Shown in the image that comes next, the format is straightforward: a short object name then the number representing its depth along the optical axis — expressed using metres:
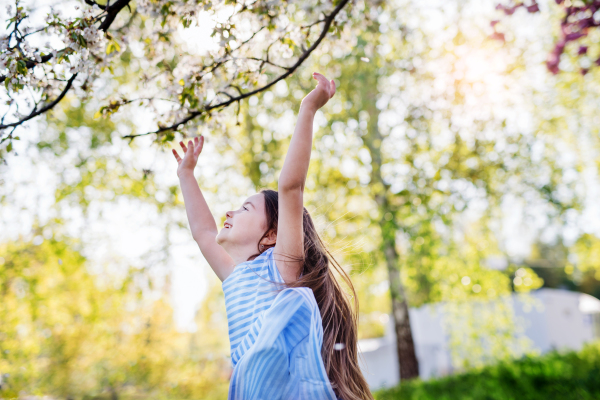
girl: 1.35
